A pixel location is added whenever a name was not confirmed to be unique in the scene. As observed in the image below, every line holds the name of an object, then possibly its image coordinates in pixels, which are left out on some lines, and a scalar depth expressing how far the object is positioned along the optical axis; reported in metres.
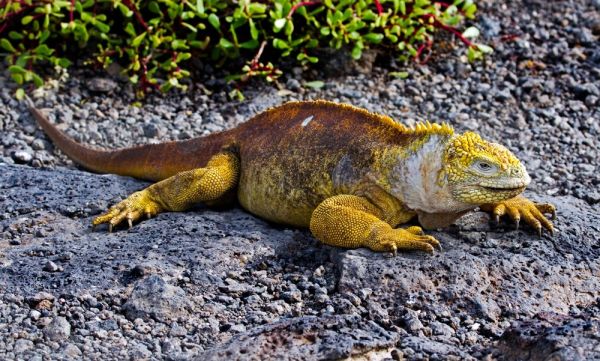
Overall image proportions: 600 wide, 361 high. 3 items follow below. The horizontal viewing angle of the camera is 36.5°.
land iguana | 4.20
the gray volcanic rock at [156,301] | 3.81
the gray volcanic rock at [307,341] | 3.26
